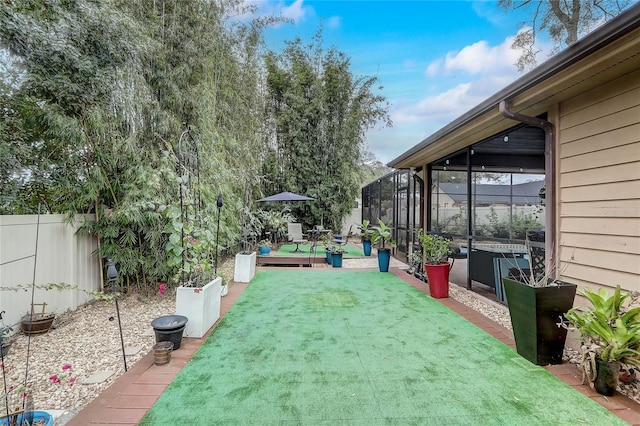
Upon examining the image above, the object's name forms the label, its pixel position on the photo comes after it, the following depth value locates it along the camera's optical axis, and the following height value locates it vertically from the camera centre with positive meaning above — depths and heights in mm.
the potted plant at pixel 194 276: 2932 -645
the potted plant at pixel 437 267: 4230 -670
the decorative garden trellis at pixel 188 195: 3122 +220
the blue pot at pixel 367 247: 8320 -800
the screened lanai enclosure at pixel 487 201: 4379 +320
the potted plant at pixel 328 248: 7345 -765
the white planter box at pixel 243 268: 5246 -897
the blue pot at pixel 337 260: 6840 -950
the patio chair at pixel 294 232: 9977 -501
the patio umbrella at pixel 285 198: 8578 +530
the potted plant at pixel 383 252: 6156 -687
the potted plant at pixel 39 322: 3041 -1083
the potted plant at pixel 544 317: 2324 -735
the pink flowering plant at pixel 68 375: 2189 -1201
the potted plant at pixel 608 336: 1918 -738
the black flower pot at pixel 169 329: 2559 -954
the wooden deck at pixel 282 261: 7250 -1052
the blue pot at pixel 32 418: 1475 -1019
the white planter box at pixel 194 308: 2914 -889
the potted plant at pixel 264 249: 7814 -844
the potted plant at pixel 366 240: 7629 -606
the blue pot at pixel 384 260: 6148 -839
